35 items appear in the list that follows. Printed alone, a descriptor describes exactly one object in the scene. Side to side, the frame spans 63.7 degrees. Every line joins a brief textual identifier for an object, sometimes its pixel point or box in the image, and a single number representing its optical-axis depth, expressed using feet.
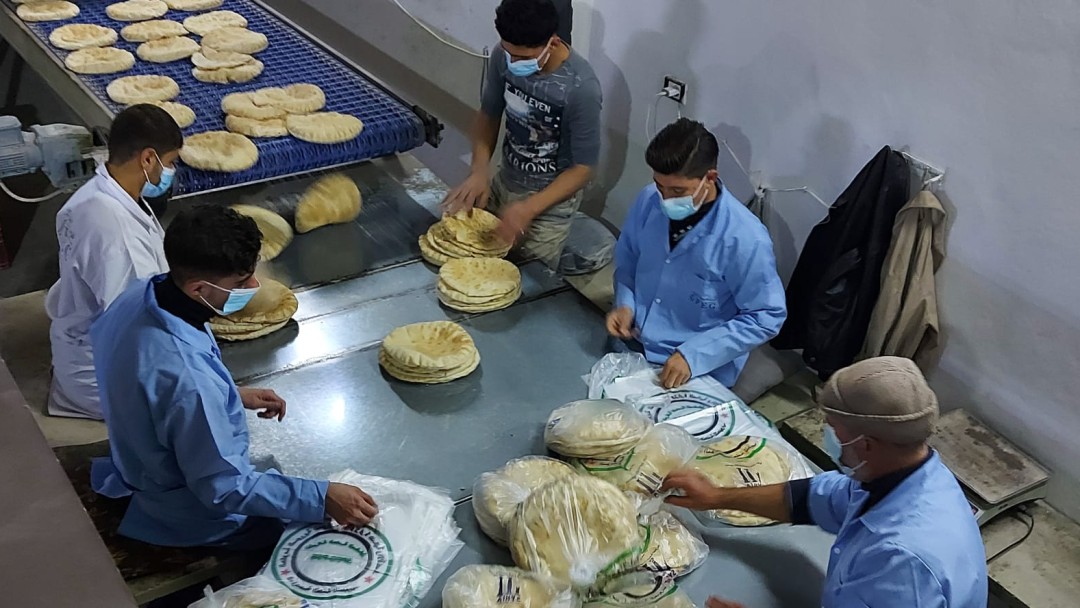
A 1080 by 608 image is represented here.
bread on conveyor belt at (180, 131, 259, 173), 10.98
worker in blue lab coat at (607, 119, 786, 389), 9.18
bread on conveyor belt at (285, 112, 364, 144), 11.82
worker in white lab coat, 8.93
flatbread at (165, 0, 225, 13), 15.39
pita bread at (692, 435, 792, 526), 7.63
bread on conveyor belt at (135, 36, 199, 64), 13.52
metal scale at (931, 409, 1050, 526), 10.36
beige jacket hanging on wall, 11.19
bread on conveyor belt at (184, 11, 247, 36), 14.54
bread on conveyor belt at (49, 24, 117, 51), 13.56
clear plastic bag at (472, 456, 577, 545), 7.21
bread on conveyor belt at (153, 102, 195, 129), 11.88
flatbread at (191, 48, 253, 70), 13.30
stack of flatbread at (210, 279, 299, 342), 9.74
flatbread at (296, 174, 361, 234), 12.21
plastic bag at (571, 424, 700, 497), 7.69
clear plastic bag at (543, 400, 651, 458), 7.90
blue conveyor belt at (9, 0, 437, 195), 11.63
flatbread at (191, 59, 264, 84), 13.16
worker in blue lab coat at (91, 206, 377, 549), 6.49
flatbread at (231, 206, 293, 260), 11.64
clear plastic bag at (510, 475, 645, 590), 6.59
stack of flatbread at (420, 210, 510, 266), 11.60
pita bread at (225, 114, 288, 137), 11.83
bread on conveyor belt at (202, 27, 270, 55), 13.84
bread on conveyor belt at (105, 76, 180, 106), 12.14
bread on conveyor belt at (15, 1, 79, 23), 14.37
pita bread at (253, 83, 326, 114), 12.42
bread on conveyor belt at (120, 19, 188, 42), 14.08
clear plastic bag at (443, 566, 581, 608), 6.37
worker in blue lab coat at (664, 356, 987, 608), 5.93
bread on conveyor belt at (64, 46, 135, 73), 12.87
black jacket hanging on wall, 11.37
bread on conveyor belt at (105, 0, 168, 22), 14.74
